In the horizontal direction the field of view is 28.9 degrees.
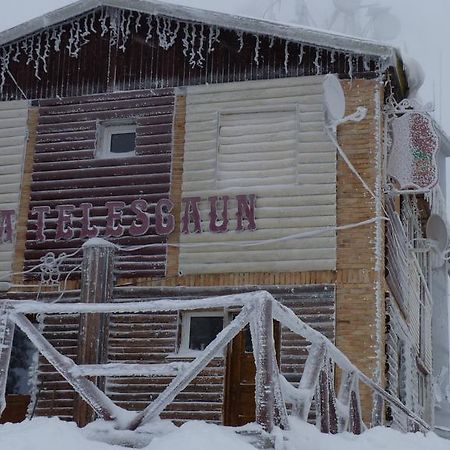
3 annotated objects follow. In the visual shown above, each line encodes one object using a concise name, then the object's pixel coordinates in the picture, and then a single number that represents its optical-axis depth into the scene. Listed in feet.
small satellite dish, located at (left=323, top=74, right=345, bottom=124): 48.32
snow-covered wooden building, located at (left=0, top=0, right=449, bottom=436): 48.11
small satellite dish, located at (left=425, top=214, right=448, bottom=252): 63.98
